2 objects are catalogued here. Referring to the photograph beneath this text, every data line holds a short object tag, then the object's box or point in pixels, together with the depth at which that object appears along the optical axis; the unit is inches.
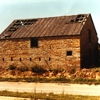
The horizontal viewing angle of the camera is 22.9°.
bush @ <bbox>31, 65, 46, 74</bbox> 1260.7
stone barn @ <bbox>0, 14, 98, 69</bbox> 1234.6
